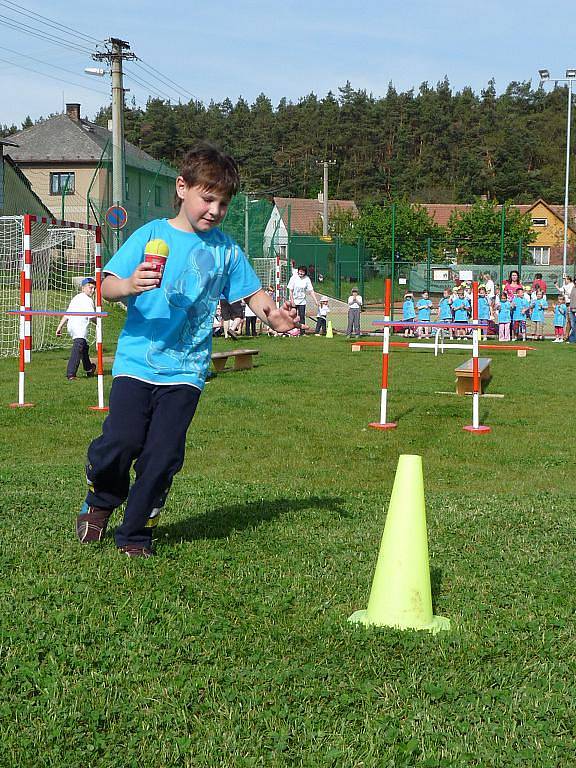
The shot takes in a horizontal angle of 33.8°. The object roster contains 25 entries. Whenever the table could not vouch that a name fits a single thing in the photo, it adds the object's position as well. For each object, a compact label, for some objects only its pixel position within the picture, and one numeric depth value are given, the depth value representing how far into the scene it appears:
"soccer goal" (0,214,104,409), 24.67
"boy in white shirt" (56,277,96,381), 16.91
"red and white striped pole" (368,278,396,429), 11.58
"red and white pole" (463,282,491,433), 11.37
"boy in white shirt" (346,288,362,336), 30.67
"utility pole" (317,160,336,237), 70.81
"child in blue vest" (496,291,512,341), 30.03
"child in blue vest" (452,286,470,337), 26.55
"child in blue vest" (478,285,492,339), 28.74
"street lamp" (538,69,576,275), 48.88
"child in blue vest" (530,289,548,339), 31.89
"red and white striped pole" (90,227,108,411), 12.21
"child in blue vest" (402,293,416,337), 30.08
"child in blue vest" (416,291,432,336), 29.82
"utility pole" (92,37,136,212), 31.91
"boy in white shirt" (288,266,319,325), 30.14
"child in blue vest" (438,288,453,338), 30.08
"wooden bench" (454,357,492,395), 14.31
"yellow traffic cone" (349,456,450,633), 4.20
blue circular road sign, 30.38
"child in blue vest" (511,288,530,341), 30.14
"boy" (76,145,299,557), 4.95
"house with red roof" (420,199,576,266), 85.25
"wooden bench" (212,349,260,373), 18.16
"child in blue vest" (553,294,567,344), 31.23
